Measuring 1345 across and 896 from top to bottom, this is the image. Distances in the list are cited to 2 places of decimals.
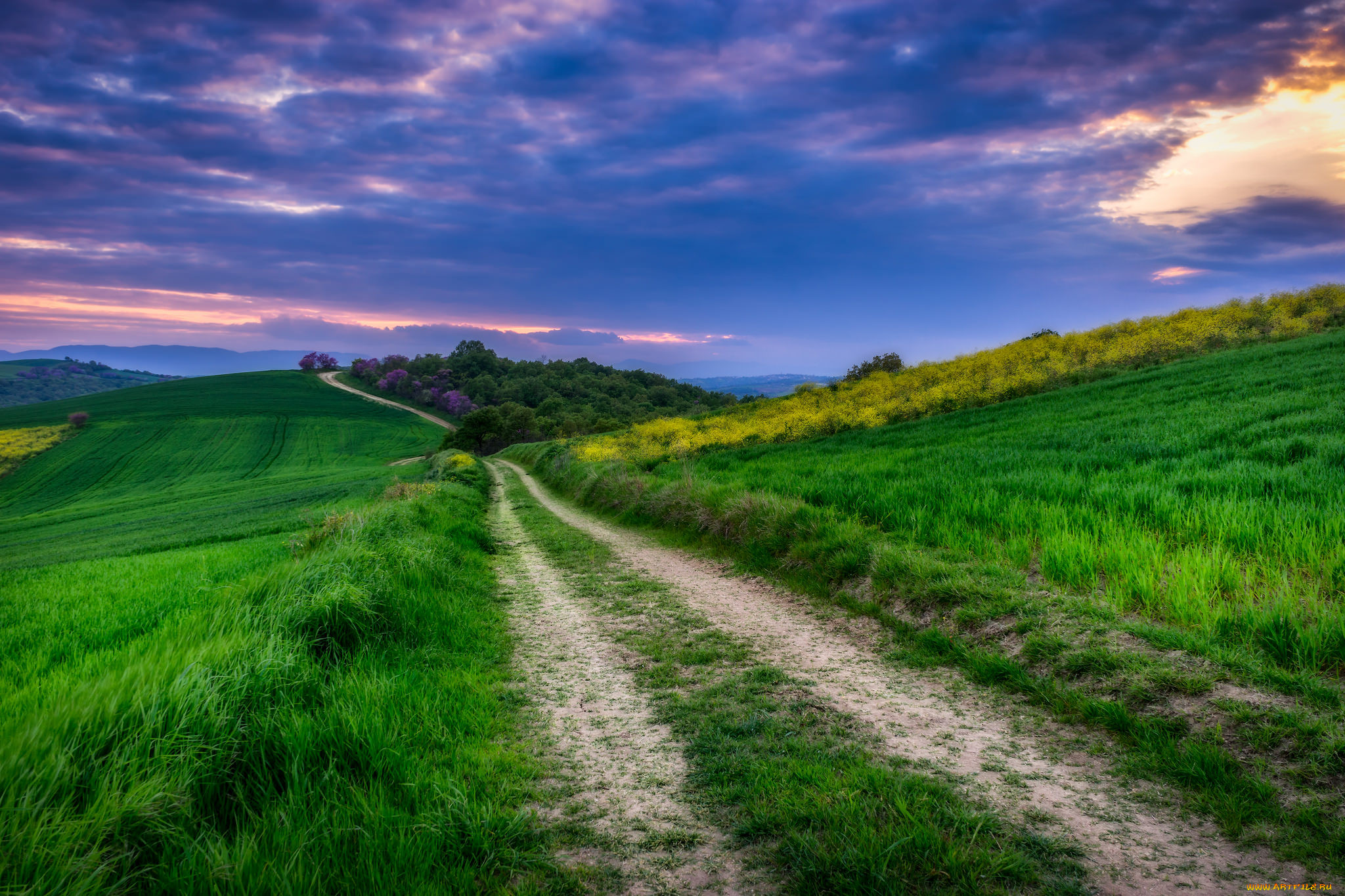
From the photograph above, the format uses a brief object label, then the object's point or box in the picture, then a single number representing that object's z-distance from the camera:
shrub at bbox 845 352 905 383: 50.88
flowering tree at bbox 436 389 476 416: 114.44
